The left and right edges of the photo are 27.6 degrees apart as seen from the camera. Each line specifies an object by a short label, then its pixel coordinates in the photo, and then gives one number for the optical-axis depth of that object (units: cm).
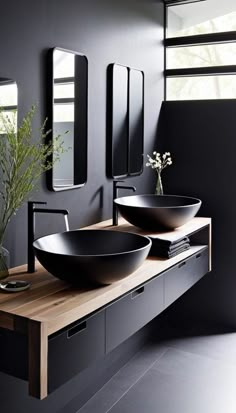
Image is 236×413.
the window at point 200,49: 362
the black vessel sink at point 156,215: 271
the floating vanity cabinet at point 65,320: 160
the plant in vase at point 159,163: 347
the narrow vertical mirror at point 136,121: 325
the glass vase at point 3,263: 197
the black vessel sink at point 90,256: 178
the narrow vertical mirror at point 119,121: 302
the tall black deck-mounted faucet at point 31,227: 210
